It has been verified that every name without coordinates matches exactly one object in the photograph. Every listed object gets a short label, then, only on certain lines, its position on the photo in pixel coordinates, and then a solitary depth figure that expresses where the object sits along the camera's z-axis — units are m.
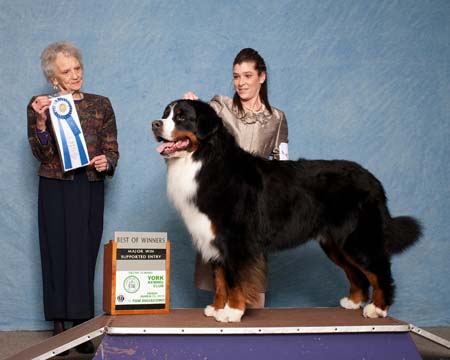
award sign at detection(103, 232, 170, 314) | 3.01
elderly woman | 3.43
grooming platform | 2.58
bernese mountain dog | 2.89
